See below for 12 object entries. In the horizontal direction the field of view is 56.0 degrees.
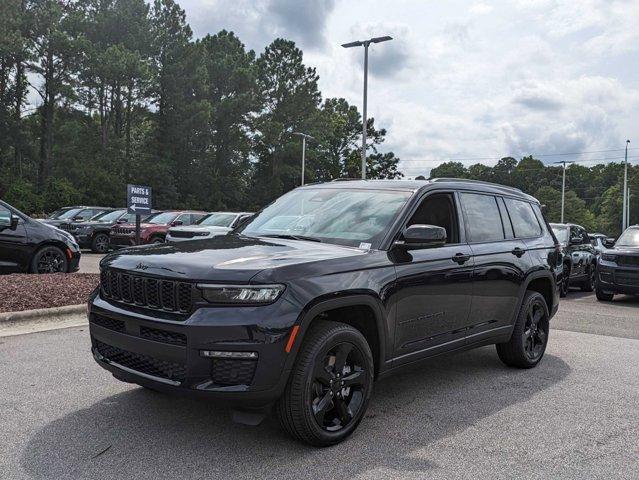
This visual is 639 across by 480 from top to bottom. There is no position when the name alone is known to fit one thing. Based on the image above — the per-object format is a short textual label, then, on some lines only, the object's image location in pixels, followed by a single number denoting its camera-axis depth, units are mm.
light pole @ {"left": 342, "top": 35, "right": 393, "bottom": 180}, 25969
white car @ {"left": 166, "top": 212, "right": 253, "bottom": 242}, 11916
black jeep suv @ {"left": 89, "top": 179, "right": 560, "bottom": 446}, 3422
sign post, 11523
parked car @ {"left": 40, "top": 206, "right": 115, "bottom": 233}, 21003
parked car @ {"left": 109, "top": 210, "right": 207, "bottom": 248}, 18656
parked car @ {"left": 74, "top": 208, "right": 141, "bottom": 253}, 19281
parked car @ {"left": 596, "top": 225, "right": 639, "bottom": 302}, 11891
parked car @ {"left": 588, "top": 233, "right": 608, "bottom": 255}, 12988
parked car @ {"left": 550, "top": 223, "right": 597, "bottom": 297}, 13070
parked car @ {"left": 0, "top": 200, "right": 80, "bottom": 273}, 10203
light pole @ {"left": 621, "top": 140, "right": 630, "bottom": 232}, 55844
